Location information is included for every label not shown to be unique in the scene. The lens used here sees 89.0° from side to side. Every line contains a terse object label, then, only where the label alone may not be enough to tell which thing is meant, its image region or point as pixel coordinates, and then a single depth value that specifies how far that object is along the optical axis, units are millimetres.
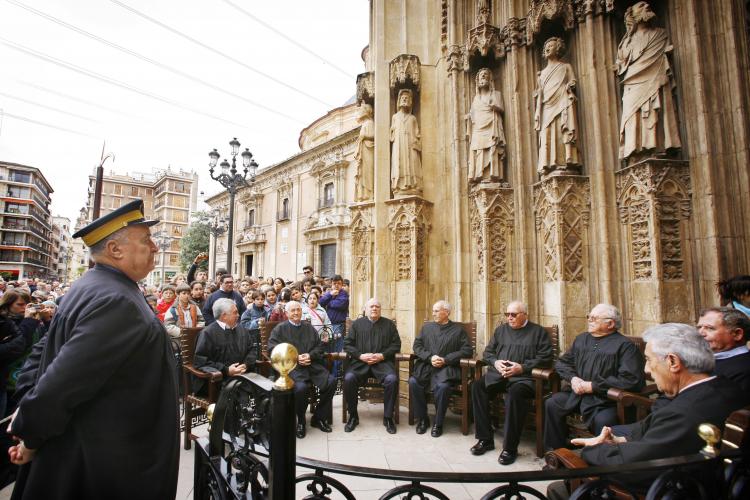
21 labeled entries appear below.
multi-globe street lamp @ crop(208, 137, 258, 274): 11188
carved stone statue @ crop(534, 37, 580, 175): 4230
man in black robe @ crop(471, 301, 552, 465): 3590
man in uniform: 1337
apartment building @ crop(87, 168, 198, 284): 60312
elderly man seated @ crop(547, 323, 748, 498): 1655
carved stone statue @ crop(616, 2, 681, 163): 3689
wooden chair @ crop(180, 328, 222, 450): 3812
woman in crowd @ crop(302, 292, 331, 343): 5816
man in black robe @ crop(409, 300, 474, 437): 4203
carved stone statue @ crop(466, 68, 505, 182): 4812
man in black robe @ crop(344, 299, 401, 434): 4367
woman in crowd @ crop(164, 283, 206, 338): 5309
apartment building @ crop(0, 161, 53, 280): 52281
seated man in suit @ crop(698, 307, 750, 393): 2471
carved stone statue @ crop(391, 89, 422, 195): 5324
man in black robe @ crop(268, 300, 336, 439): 4312
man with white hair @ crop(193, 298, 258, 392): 4062
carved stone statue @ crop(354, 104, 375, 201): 6109
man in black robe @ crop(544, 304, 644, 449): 3145
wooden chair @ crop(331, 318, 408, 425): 4625
